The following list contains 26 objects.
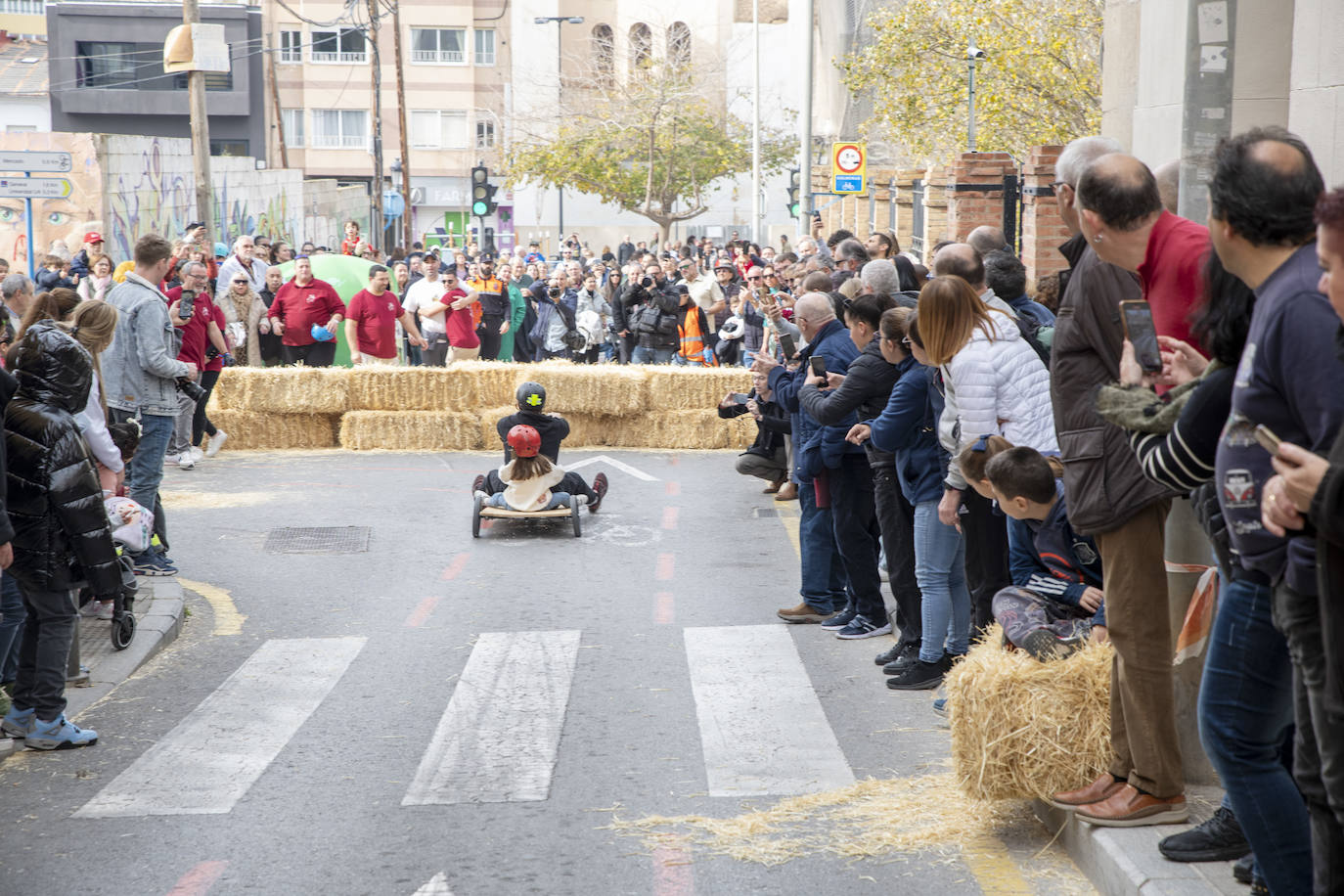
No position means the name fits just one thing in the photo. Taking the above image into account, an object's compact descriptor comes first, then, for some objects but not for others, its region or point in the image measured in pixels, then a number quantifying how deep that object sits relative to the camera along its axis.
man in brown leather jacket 5.06
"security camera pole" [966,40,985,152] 26.87
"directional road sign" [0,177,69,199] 22.45
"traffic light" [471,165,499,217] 32.00
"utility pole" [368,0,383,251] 42.94
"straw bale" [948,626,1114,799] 5.39
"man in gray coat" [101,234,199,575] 11.39
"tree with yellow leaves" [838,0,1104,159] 29.11
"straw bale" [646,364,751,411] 17.98
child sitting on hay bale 5.79
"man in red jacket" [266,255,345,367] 19.20
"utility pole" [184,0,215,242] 22.59
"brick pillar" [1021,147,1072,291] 16.39
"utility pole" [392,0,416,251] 45.38
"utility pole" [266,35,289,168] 55.41
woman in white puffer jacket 6.92
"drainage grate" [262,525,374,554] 12.20
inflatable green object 23.86
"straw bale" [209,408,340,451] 18.06
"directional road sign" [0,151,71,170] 22.92
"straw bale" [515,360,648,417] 17.92
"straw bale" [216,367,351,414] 17.94
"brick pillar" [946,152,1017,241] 18.19
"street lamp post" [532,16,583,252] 65.24
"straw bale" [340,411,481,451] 18.02
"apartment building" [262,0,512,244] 70.94
